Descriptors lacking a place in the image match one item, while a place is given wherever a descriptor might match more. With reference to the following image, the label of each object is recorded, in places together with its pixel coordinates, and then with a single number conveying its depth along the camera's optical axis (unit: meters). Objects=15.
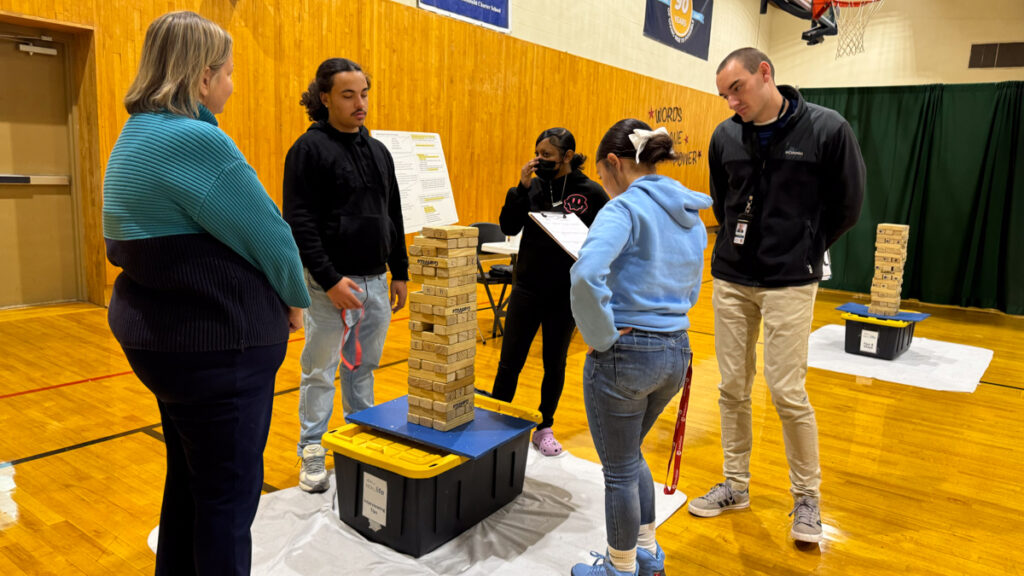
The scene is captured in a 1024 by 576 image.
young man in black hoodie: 2.48
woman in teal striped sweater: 1.34
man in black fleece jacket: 2.45
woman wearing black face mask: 2.96
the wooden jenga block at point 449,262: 2.41
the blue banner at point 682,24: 12.30
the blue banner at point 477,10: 8.00
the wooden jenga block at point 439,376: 2.43
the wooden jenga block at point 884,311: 5.48
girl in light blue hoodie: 1.75
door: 5.46
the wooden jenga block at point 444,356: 2.46
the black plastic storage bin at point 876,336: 5.36
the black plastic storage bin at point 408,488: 2.27
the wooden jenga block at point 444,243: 2.40
